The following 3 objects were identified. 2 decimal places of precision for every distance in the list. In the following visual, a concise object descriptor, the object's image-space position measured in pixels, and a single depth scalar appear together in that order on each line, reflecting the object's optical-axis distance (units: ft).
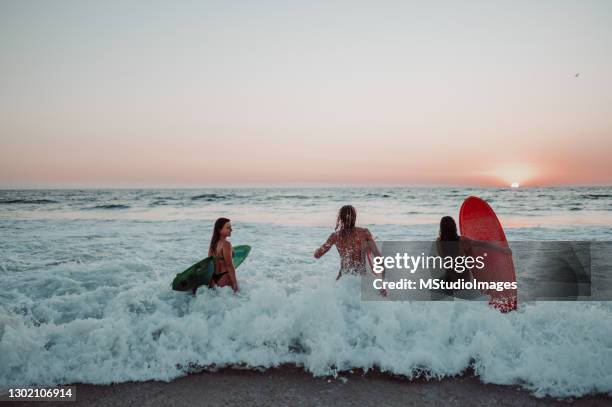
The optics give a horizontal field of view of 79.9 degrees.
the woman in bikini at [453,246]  16.60
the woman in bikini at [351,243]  16.84
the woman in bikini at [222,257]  17.01
